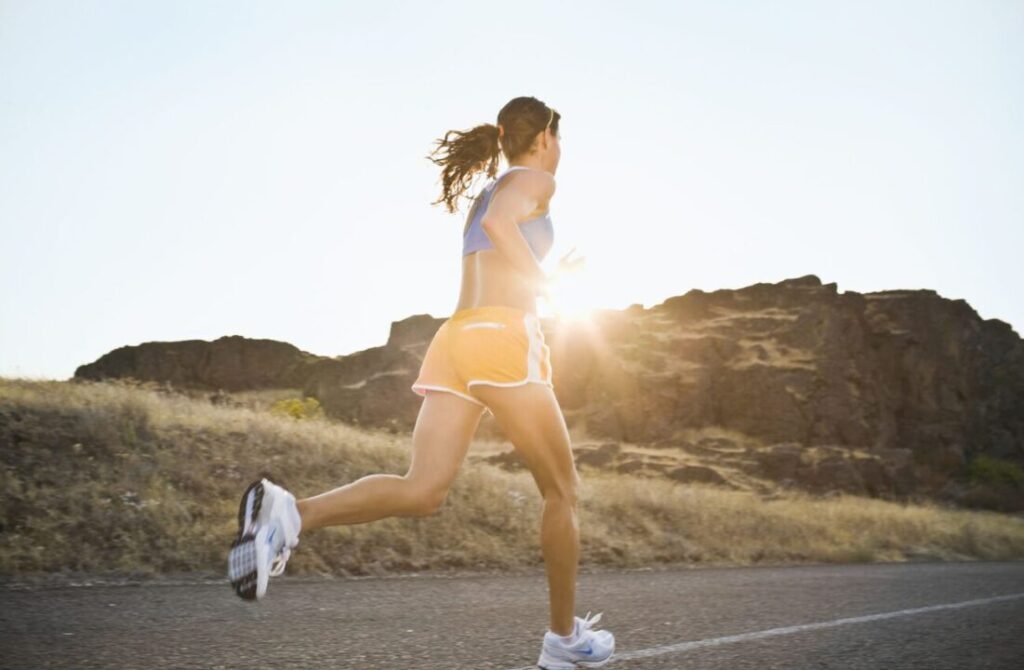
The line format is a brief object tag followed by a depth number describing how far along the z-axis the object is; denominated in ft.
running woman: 9.91
